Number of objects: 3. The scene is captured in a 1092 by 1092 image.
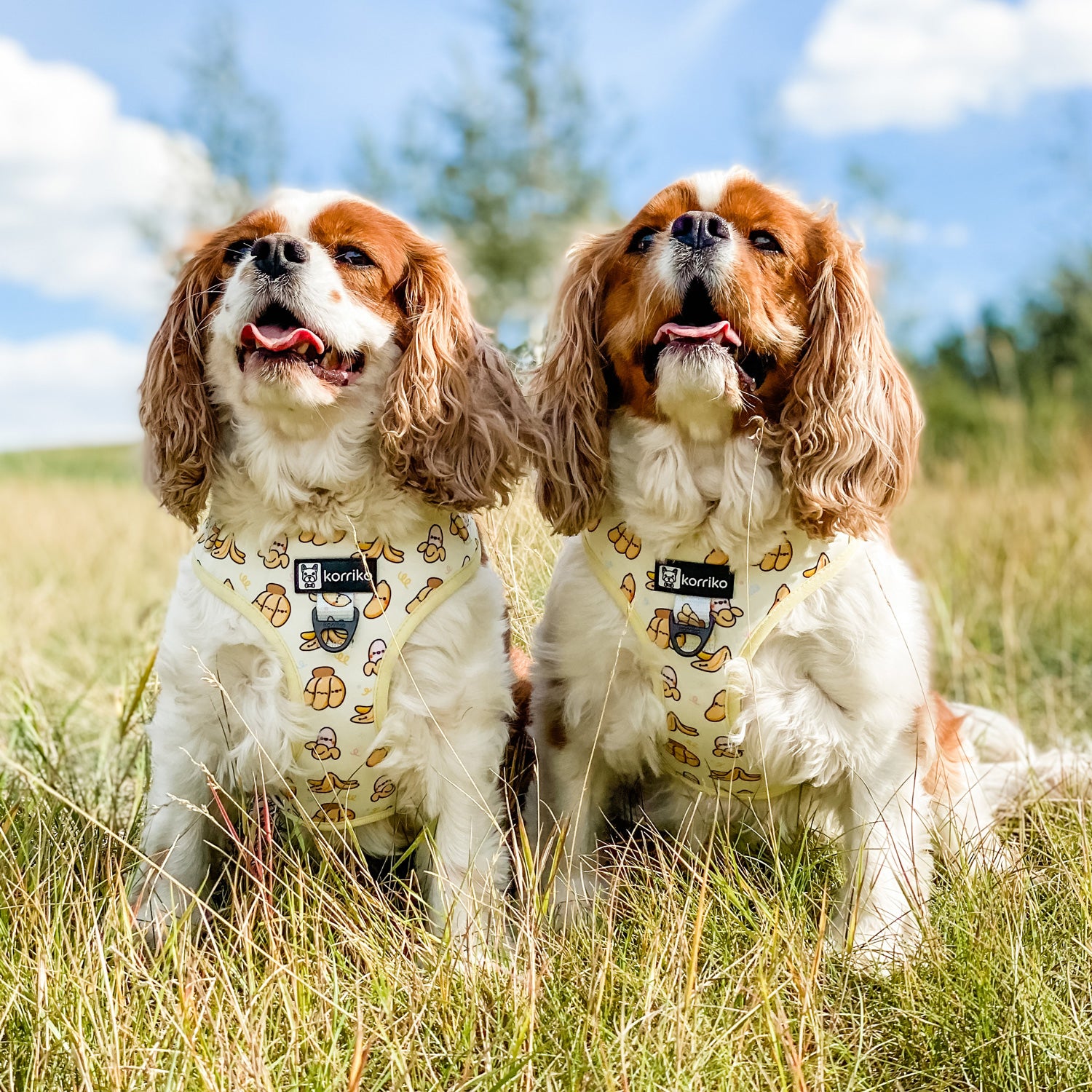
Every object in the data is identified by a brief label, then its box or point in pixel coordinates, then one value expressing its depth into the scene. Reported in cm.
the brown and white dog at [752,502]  242
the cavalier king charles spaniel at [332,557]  243
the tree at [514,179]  2267
